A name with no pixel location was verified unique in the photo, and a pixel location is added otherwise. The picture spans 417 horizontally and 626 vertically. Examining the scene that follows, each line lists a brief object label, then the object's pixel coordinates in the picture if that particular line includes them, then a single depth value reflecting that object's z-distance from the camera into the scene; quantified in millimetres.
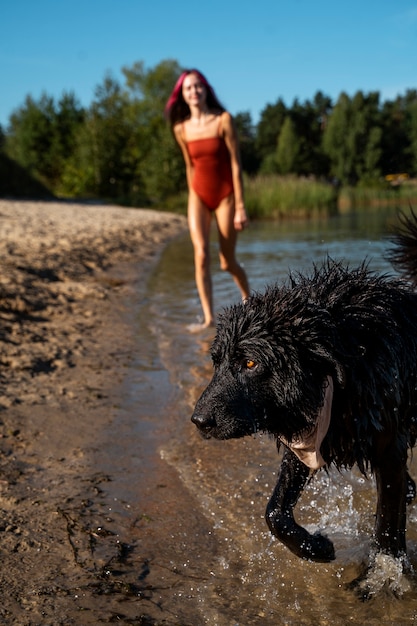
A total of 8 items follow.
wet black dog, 2537
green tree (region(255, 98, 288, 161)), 75750
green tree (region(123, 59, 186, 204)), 43938
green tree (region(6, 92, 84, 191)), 54531
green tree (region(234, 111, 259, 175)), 72556
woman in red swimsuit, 7125
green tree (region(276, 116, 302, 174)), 62000
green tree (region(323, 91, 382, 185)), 49062
